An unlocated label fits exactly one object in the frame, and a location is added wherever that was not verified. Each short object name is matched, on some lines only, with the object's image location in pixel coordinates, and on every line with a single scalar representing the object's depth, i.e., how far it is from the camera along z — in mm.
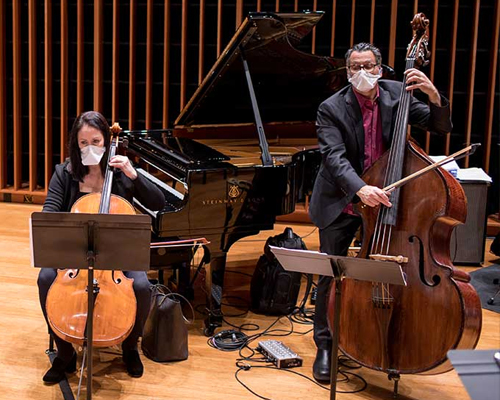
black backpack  8375
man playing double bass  6293
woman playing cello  6590
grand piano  7484
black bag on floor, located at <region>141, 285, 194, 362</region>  7078
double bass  5789
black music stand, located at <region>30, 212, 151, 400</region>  5199
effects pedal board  7051
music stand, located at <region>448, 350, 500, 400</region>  3047
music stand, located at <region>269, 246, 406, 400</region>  4918
